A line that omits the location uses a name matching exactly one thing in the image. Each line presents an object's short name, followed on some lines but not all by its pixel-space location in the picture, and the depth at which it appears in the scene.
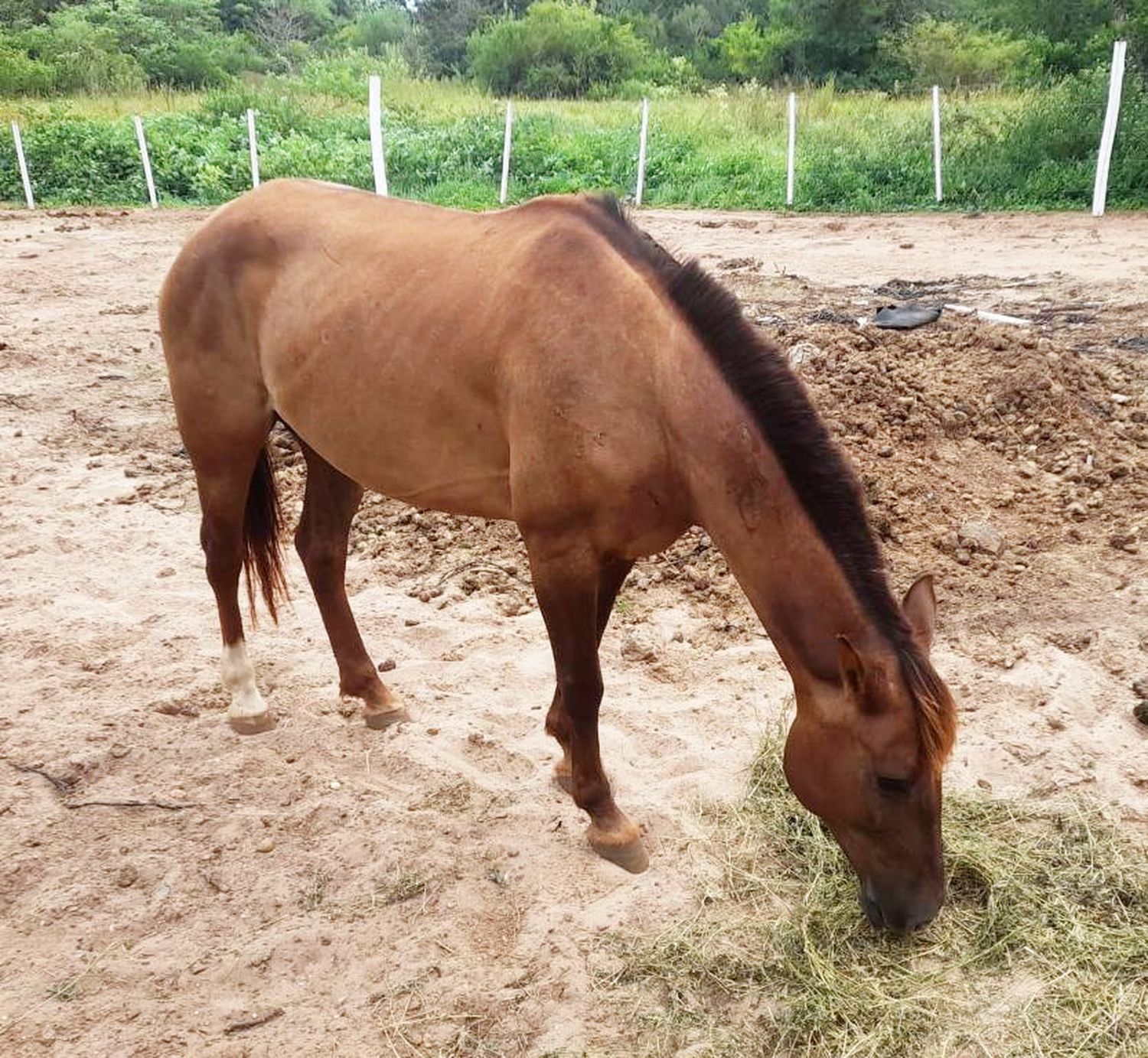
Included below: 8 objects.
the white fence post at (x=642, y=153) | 15.55
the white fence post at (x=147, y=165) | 16.53
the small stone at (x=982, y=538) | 4.48
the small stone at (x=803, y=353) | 5.91
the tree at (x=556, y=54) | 31.05
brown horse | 2.27
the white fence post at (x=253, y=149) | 16.02
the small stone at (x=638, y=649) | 3.98
